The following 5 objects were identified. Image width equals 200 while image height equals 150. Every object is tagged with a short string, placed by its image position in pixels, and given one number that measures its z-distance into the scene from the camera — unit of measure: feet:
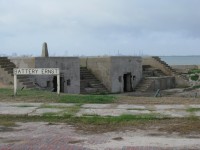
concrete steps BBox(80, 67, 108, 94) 94.73
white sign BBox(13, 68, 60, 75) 46.95
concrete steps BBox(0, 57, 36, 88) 71.72
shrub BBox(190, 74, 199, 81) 125.85
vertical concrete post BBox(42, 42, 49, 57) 88.17
